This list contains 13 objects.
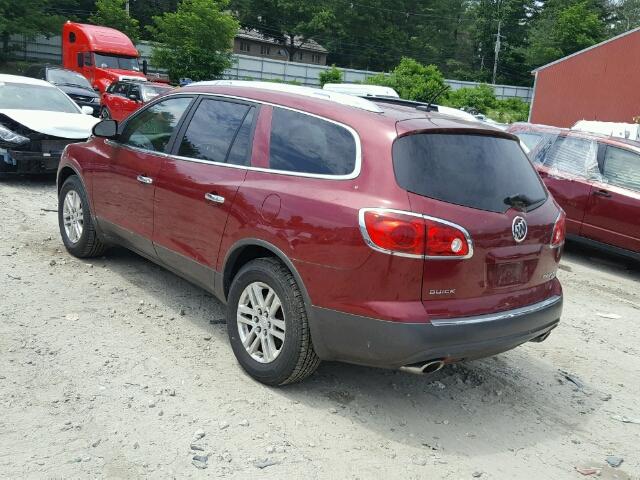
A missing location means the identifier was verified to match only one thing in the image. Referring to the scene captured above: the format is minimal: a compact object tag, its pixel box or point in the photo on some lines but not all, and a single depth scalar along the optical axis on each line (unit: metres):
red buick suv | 3.32
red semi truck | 22.23
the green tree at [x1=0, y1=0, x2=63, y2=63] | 33.12
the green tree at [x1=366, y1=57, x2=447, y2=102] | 35.69
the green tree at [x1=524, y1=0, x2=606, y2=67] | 60.06
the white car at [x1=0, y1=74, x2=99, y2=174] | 9.34
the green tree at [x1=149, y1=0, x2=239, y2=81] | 32.09
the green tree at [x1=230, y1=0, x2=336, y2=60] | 63.19
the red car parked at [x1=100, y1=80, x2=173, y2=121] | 18.16
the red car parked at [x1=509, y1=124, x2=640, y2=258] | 8.16
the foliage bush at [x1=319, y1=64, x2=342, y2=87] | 38.59
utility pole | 65.99
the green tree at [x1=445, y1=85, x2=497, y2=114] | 39.03
